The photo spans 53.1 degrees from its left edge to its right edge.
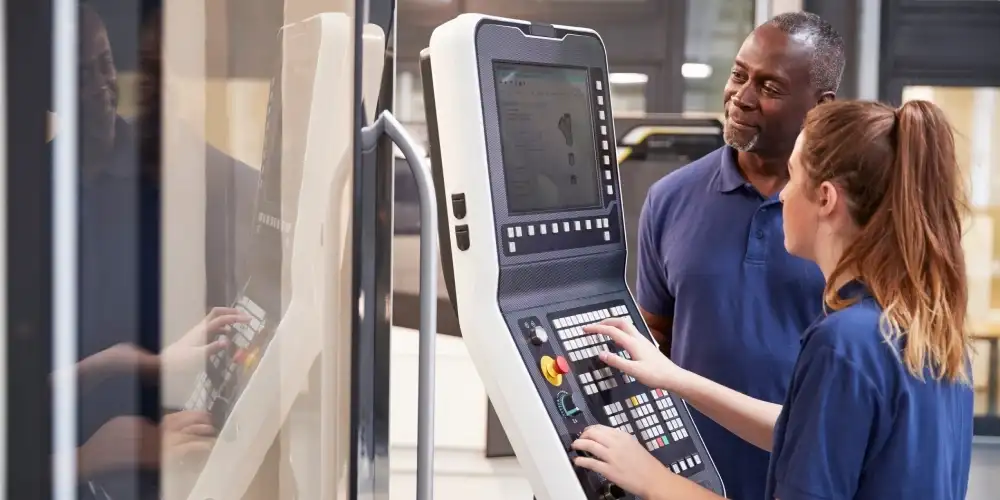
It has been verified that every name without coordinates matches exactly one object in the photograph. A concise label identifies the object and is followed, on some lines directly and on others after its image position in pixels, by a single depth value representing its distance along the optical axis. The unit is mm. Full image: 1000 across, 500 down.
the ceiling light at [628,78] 3395
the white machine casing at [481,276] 1110
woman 1066
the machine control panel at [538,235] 1118
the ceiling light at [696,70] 3447
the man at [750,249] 1693
